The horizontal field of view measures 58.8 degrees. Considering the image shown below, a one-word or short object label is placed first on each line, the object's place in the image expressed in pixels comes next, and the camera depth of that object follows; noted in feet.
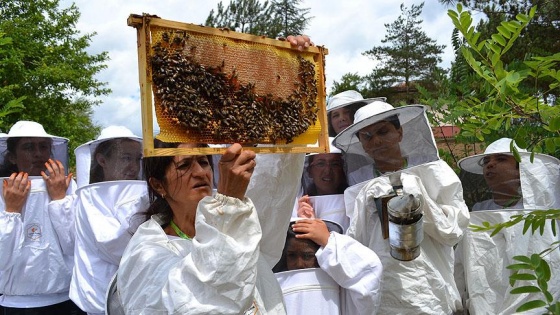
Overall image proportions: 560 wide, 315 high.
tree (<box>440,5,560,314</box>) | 4.35
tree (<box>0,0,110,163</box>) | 40.96
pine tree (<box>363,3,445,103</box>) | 105.50
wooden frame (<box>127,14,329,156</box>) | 6.39
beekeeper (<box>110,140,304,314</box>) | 5.49
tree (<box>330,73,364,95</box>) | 85.06
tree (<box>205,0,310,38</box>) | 81.71
